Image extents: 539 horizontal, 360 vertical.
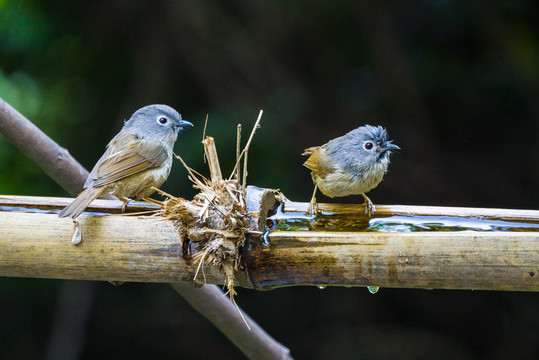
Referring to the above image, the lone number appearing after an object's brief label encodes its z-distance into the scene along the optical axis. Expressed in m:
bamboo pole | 4.44
